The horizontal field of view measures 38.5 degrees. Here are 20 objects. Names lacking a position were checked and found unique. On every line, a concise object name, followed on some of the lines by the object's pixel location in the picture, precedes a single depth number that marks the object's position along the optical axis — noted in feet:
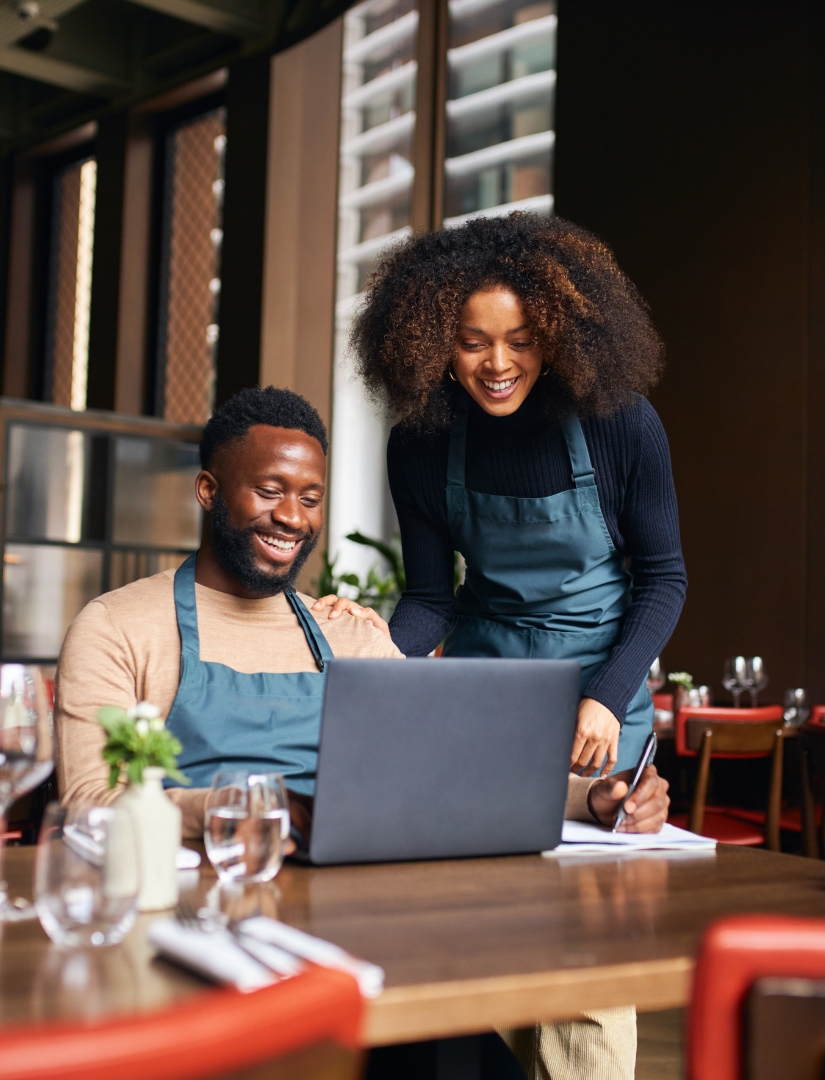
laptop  4.08
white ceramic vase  3.63
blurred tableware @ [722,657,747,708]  15.64
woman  6.32
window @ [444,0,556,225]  21.26
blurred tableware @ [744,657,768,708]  15.62
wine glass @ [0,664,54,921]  3.80
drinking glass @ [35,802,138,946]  3.07
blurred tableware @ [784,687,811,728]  14.90
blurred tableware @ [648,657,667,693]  15.24
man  5.32
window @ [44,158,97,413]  29.01
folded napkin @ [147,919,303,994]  2.79
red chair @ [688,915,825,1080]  2.31
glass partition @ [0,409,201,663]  21.62
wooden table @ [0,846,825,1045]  2.84
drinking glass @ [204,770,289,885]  3.83
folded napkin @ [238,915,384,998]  2.85
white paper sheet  4.85
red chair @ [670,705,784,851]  12.41
